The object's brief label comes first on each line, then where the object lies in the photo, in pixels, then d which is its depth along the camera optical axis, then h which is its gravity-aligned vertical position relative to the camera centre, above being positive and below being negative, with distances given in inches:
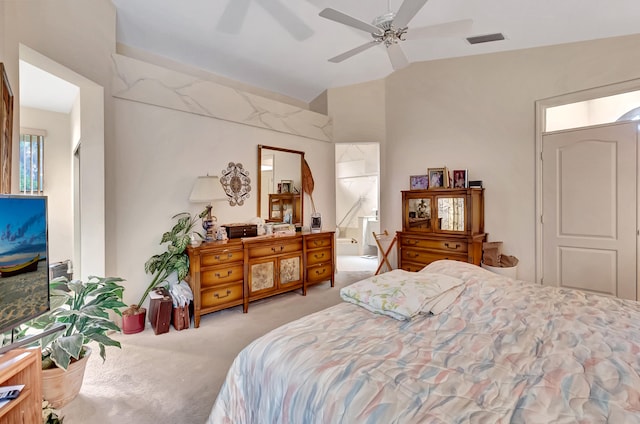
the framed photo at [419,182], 168.7 +16.2
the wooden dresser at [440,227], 143.1 -8.2
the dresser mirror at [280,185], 156.5 +13.9
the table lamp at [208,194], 124.4 +7.1
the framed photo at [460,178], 157.3 +16.8
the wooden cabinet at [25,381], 43.7 -26.0
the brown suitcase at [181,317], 111.7 -39.4
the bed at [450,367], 34.4 -21.7
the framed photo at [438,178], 157.9 +17.4
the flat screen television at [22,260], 47.8 -8.2
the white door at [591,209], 118.0 +0.5
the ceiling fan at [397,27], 83.1 +54.2
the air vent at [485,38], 133.6 +77.4
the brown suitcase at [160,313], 108.4 -36.6
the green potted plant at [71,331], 65.0 -27.5
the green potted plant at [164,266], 109.1 -21.0
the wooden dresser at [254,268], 117.2 -25.4
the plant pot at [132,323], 108.2 -40.2
